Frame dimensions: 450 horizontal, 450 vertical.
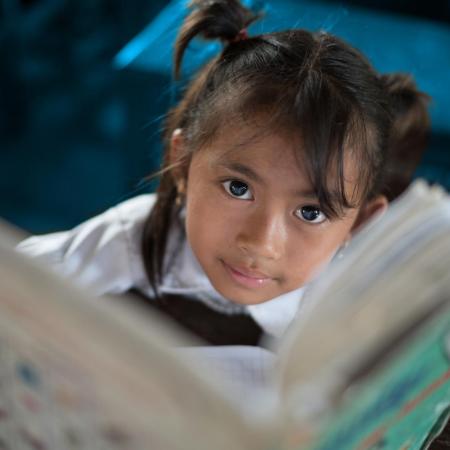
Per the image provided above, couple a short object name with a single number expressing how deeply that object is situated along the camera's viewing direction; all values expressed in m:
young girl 0.71
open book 0.30
